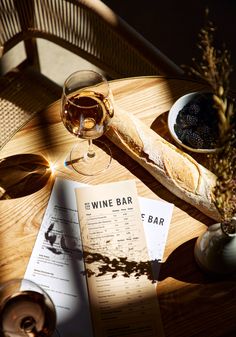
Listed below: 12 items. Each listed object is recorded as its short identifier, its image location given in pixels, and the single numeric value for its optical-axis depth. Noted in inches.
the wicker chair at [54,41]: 52.4
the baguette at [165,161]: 37.7
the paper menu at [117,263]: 33.9
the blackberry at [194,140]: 40.2
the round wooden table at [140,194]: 34.6
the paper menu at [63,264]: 34.0
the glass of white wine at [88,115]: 37.2
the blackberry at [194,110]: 41.6
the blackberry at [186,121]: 41.1
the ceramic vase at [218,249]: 32.8
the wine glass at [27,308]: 31.2
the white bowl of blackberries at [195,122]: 40.3
